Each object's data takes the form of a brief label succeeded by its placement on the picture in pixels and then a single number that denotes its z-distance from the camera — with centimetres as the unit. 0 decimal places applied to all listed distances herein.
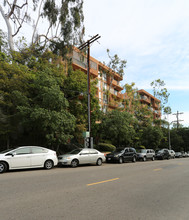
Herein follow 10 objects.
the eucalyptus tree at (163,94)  4091
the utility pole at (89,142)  1745
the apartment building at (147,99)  6033
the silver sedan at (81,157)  1355
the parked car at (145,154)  2323
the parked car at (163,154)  2727
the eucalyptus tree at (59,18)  2256
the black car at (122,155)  1798
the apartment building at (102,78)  3141
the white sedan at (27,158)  1042
